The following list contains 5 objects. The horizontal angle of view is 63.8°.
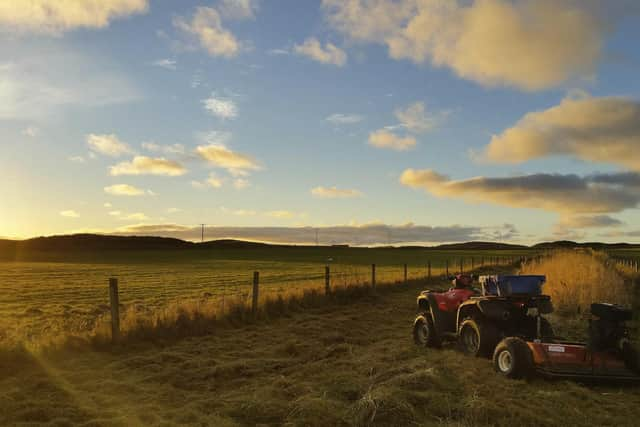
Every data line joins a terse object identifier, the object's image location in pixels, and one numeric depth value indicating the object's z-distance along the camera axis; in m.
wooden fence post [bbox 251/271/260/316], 14.86
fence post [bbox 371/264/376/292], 21.78
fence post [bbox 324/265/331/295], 19.22
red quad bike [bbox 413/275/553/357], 8.54
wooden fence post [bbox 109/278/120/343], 11.36
